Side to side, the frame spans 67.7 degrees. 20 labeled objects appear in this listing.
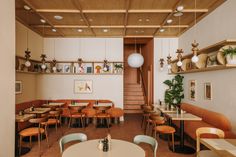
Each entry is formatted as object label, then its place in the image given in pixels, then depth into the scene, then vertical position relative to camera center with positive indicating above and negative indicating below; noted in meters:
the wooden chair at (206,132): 2.72 -0.88
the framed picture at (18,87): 5.47 -0.20
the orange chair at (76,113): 6.07 -1.16
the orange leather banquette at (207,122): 3.83 -1.02
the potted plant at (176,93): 6.61 -0.49
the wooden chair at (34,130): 4.03 -1.18
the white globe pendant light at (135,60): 6.22 +0.72
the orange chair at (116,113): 6.74 -1.26
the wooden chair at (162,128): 4.24 -1.20
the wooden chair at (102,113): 5.88 -1.17
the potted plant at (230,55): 3.31 +0.48
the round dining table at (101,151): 2.06 -0.87
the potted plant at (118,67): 7.16 +0.54
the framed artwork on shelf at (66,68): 7.31 +0.52
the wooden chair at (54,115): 5.22 -1.07
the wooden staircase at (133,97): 9.16 -0.92
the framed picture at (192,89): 5.71 -0.32
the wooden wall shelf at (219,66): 3.35 +0.28
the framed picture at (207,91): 4.69 -0.30
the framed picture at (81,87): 7.34 -0.28
